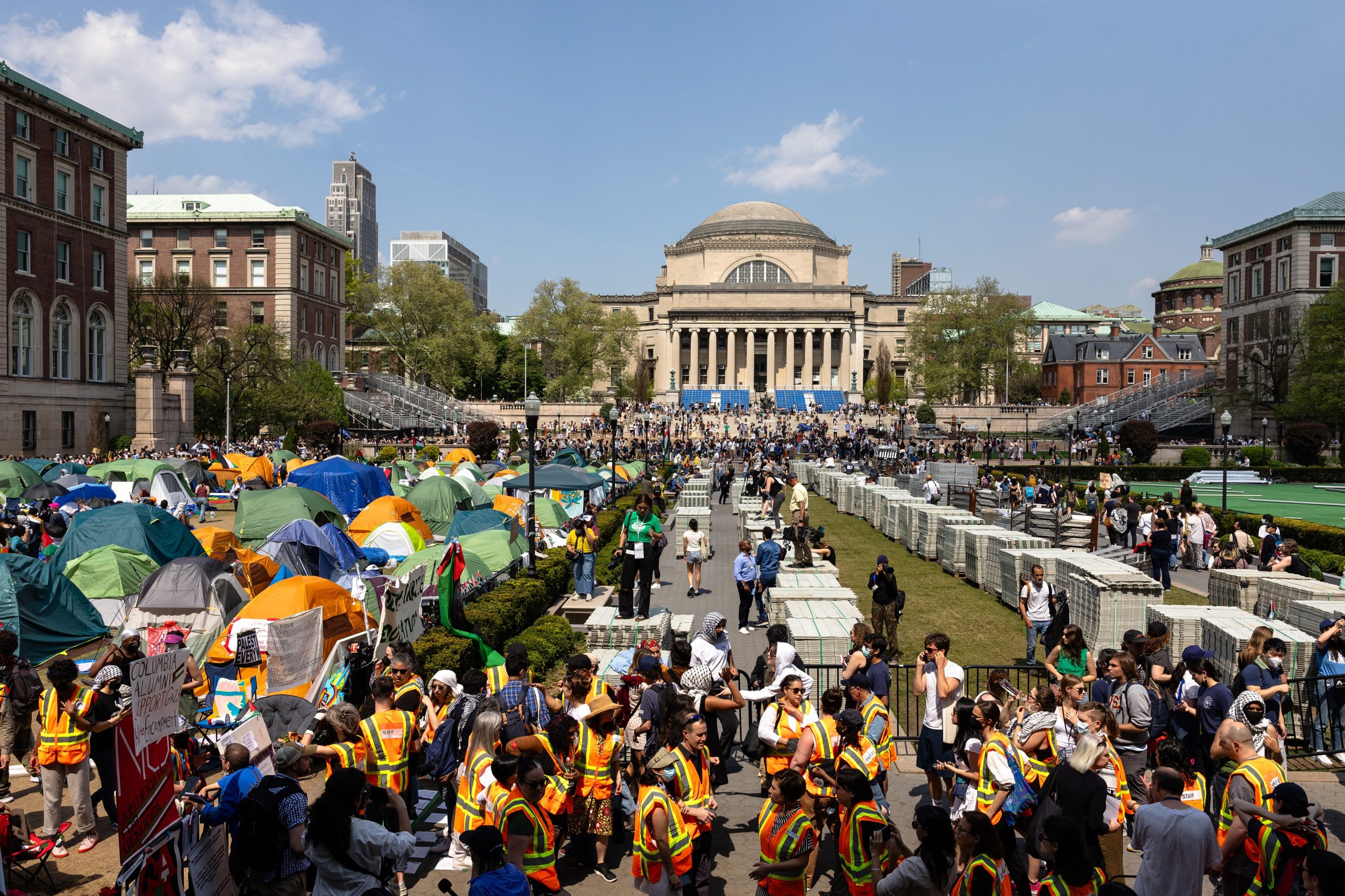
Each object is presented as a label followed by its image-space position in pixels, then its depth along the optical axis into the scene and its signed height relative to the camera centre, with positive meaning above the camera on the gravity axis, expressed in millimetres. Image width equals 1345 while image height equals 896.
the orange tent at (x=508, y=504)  25734 -2240
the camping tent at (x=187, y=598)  13445 -2545
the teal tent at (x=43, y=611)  13906 -2941
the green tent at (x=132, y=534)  18500 -2258
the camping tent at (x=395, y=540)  21547 -2681
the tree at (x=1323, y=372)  52156 +3350
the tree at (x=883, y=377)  95000 +5319
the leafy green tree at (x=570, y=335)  88625 +8512
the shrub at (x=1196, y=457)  52094 -1542
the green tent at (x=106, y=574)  16359 -2684
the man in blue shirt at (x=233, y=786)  6074 -2379
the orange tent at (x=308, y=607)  11727 -2374
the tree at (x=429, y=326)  79562 +8337
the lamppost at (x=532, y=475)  17828 -976
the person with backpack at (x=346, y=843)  5457 -2465
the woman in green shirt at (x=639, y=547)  15578 -2047
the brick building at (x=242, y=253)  69625 +12531
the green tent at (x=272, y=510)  22922 -2183
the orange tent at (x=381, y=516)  22859 -2279
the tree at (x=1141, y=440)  54312 -603
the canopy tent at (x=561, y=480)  24734 -1479
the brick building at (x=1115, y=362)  90688 +6541
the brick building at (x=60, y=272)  41344 +6965
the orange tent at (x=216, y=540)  19281 -2484
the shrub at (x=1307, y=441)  51281 -565
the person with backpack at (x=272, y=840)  5668 -2522
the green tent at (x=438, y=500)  26781 -2215
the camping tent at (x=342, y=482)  27859 -1791
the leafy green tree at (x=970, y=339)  85250 +8218
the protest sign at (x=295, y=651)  10922 -2736
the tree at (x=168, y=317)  57125 +6350
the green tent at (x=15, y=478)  27022 -1729
